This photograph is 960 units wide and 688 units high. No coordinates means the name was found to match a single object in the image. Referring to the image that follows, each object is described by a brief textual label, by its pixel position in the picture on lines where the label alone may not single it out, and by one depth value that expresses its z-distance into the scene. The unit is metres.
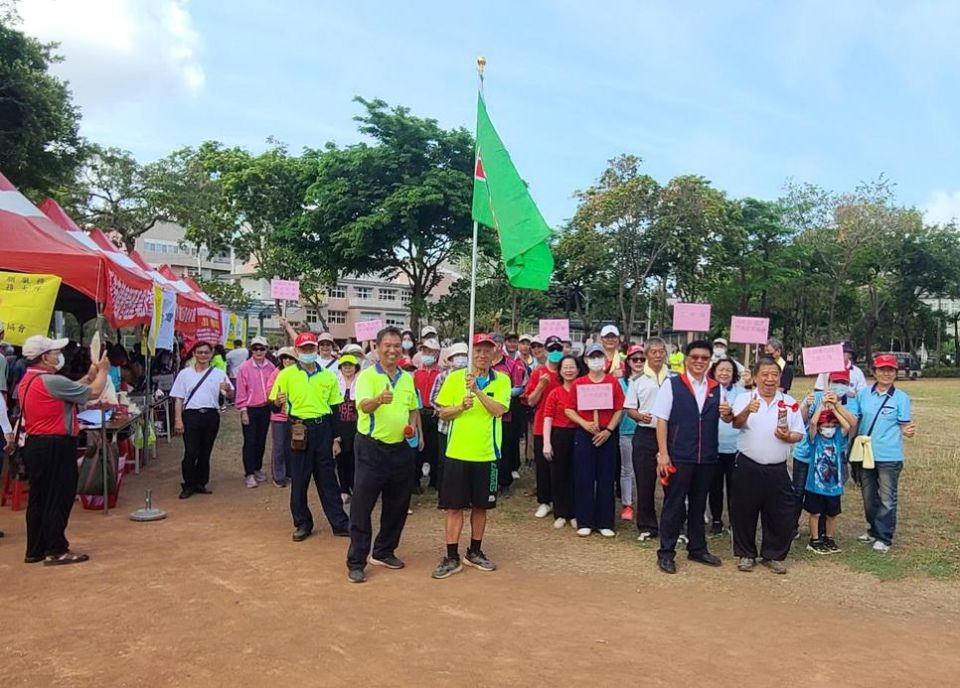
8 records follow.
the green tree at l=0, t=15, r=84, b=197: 15.67
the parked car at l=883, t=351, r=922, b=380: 39.52
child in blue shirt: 6.00
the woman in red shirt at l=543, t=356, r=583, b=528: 6.82
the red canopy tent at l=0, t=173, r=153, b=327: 7.30
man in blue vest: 5.52
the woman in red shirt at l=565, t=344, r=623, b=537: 6.49
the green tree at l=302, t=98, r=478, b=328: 17.55
